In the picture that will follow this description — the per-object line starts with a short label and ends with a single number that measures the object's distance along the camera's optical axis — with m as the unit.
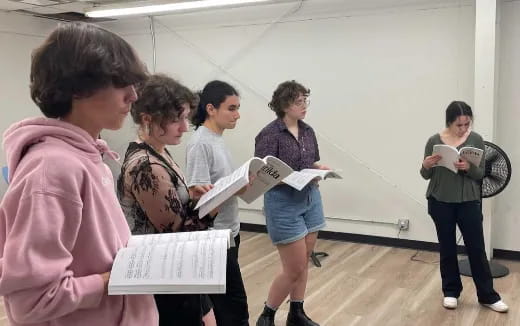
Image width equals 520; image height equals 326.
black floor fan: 3.32
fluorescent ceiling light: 4.39
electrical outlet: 4.43
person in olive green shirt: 3.00
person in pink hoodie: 0.81
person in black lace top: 1.38
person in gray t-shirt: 2.08
